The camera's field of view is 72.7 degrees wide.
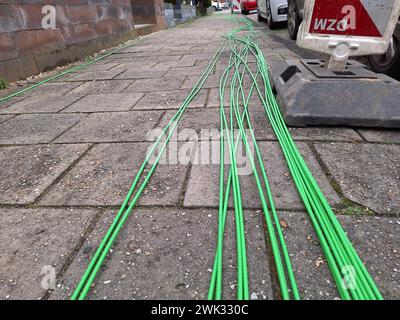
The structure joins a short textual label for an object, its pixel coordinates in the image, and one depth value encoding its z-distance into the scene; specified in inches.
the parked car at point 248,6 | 766.5
